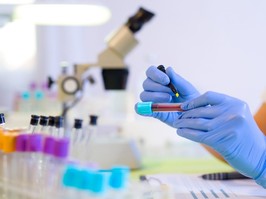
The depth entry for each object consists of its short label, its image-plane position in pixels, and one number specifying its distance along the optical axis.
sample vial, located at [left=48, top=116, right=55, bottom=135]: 0.91
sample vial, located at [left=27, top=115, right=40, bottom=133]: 0.88
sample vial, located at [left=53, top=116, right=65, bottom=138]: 0.92
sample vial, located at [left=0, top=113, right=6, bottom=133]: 0.88
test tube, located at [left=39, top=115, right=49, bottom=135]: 0.90
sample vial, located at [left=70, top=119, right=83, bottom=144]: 1.16
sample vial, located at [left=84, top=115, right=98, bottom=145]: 1.33
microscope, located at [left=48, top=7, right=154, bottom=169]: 1.73
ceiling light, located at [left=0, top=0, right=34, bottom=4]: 1.50
